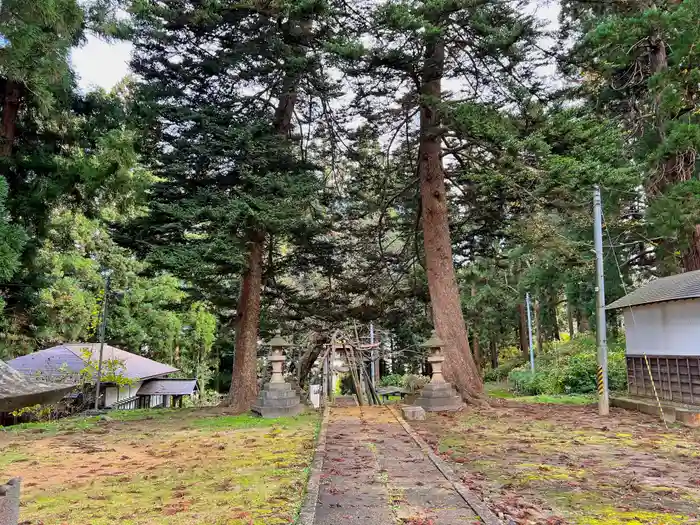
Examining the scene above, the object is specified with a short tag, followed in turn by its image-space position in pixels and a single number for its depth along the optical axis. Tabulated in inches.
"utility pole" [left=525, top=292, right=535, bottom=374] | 821.2
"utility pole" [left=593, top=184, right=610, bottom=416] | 434.9
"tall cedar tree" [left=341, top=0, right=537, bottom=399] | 381.1
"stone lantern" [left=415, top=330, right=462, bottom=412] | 463.8
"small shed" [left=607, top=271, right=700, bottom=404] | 406.9
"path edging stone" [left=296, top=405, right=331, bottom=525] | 166.2
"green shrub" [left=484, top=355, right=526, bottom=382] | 1109.4
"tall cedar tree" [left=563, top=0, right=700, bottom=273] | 394.3
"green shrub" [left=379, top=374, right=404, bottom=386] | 1030.4
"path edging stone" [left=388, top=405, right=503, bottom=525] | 166.9
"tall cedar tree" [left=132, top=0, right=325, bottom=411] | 426.6
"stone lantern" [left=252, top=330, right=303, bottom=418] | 458.6
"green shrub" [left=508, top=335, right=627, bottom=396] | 637.9
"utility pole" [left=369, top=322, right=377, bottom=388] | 628.7
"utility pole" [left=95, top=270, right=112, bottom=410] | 575.5
